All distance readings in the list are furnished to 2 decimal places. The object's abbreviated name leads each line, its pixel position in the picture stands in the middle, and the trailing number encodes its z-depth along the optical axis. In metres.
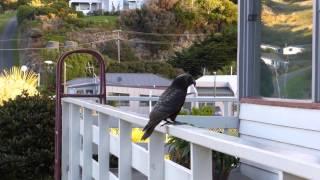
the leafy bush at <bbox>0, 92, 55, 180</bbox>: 9.23
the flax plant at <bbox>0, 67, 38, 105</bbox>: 14.57
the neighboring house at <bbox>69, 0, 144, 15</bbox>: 69.51
